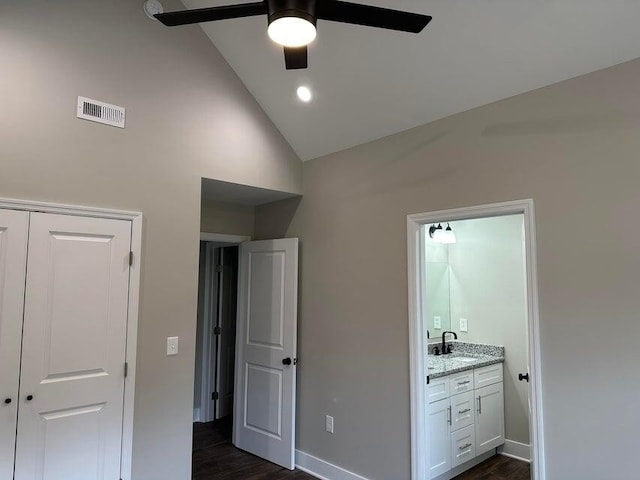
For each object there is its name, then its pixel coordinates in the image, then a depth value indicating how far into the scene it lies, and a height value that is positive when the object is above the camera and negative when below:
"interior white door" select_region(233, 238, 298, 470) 3.76 -0.66
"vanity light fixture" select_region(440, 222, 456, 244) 4.20 +0.47
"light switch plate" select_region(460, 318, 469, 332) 4.36 -0.44
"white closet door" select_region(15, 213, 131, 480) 2.39 -0.42
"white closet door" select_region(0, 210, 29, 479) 2.29 -0.22
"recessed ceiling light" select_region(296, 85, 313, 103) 3.26 +1.49
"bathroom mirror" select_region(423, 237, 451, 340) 4.34 -0.07
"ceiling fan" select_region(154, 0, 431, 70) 1.52 +1.01
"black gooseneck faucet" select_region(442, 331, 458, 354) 4.18 -0.62
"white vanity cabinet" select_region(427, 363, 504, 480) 3.22 -1.14
